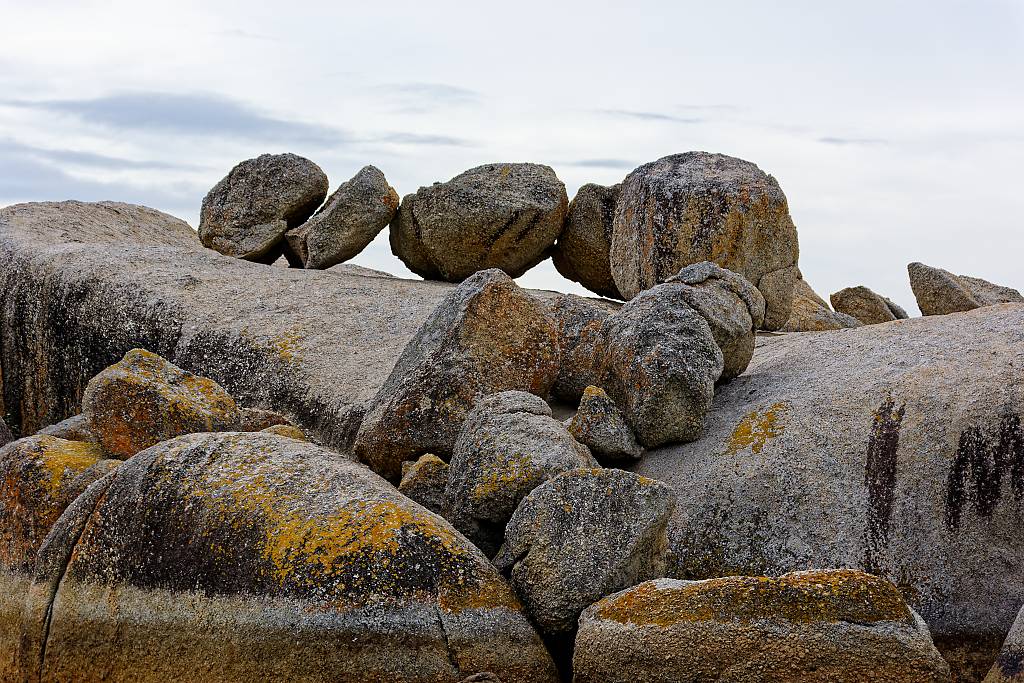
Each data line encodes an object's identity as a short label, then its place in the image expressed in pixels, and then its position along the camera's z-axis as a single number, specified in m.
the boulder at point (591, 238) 22.98
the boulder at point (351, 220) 22.91
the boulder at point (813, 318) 22.95
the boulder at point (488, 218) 22.41
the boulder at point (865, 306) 25.81
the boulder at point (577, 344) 16.17
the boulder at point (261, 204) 24.28
